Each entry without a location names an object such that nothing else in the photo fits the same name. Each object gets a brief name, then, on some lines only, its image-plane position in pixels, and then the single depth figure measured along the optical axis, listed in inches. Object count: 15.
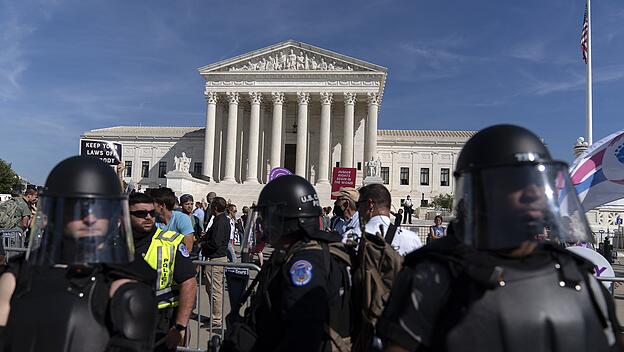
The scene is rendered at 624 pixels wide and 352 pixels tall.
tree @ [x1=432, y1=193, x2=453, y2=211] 1664.6
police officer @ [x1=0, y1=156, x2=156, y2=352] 74.0
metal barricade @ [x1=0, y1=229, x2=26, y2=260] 304.0
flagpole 828.3
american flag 845.2
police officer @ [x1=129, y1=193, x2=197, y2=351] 140.2
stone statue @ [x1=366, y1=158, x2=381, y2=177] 1461.6
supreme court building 1763.0
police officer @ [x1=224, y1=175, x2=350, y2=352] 85.0
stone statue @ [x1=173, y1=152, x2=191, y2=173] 1600.6
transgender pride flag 290.5
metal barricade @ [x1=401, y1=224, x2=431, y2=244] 836.4
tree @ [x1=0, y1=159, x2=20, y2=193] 2046.8
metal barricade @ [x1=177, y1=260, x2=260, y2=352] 172.4
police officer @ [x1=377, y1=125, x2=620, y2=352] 61.6
